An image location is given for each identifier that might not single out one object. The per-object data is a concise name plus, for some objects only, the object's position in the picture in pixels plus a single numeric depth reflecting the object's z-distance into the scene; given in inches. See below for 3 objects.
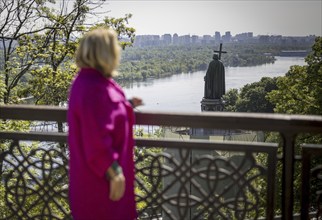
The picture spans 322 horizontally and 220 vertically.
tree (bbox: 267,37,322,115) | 651.5
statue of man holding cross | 736.3
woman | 78.7
